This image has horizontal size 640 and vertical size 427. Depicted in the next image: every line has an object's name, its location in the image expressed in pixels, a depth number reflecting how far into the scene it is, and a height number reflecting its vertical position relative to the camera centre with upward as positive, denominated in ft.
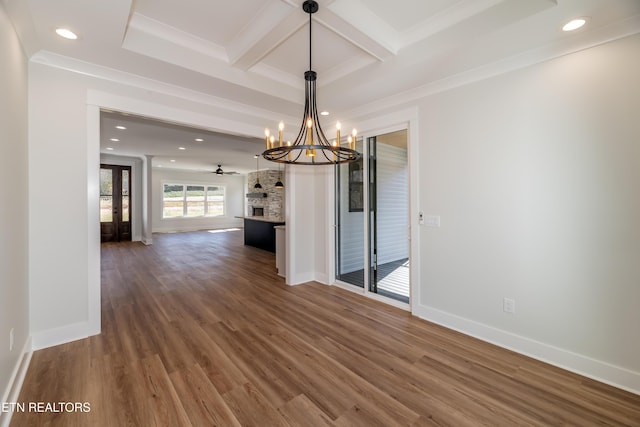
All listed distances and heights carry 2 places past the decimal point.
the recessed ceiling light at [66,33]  6.81 +4.66
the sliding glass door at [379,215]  12.37 -0.04
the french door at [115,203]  27.86 +1.29
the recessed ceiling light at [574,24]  6.25 +4.45
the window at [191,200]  38.63 +2.17
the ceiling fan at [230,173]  41.43 +6.53
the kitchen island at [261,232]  23.90 -1.60
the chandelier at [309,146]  6.26 +1.76
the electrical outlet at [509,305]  8.11 -2.76
